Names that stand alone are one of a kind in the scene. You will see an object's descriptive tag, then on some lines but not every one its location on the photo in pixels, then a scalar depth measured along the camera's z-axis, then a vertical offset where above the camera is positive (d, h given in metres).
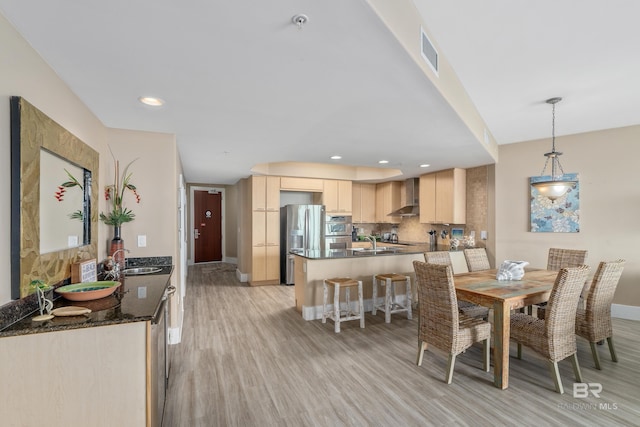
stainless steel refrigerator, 6.11 -0.39
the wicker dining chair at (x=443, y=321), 2.44 -0.94
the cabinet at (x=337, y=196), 6.55 +0.35
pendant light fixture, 3.08 +0.27
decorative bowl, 1.78 -0.48
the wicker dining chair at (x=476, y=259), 4.05 -0.64
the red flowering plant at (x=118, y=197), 2.76 +0.15
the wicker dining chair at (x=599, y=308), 2.69 -0.87
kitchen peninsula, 4.07 -0.81
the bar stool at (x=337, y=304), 3.60 -1.15
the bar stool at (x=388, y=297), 3.91 -1.14
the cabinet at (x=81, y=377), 1.33 -0.76
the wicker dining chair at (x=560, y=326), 2.33 -0.92
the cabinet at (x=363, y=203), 7.30 +0.22
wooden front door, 8.59 -0.39
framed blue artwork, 4.21 +0.01
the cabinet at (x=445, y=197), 5.36 +0.27
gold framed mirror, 1.41 +0.09
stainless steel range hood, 6.49 +0.33
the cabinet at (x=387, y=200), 7.09 +0.28
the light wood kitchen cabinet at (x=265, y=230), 5.98 -0.35
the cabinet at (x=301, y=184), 6.22 +0.59
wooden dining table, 2.41 -0.72
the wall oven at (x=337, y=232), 6.50 -0.43
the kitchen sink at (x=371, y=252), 4.61 -0.62
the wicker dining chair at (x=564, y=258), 3.69 -0.59
